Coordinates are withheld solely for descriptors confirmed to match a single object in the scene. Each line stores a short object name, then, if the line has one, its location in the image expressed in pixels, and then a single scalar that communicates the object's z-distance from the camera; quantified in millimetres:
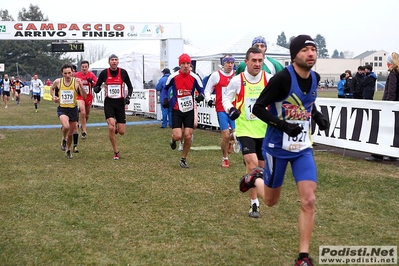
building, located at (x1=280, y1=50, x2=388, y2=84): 104500
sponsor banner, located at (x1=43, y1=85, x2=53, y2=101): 49625
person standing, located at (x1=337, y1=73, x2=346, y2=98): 19391
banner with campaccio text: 23219
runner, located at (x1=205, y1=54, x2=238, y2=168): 9938
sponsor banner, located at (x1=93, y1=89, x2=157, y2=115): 24000
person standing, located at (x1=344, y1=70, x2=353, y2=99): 18453
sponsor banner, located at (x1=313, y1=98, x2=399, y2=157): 10703
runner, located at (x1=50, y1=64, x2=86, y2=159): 12039
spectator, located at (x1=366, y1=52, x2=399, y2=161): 10927
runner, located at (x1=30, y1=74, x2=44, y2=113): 30875
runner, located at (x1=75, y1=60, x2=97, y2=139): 15156
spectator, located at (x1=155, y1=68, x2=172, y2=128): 18406
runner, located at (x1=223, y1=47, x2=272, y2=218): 6750
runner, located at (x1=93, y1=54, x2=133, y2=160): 11570
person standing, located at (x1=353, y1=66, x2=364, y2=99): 15945
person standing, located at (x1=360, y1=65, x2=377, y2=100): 15008
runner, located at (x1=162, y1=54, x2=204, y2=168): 10398
